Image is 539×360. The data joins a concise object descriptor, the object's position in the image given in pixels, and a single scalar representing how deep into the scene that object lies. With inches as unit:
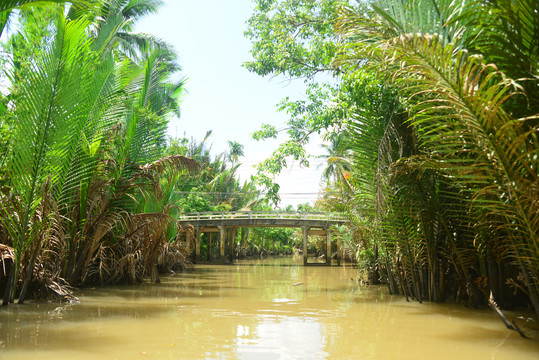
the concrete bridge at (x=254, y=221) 979.3
